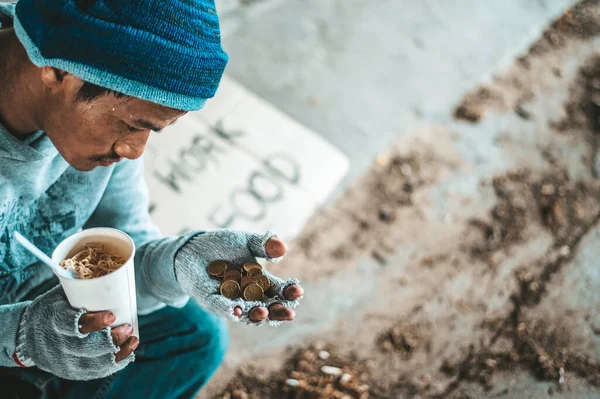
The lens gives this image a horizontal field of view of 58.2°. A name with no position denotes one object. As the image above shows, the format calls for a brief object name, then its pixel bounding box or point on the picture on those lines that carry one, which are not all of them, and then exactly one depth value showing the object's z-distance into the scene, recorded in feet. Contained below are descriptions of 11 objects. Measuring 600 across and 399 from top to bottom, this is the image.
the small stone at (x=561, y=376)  8.69
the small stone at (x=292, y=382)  7.82
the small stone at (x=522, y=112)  12.62
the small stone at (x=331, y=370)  8.08
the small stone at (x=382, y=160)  11.07
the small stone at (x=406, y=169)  10.96
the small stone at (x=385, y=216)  10.22
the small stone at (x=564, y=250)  10.36
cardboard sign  9.62
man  3.93
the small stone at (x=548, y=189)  11.12
